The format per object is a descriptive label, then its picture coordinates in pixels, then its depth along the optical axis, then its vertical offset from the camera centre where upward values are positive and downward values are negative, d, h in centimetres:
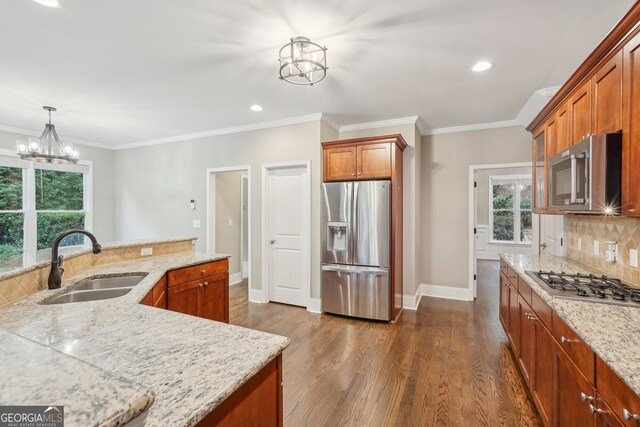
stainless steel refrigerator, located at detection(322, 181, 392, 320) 359 -47
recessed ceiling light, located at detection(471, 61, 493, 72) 264 +135
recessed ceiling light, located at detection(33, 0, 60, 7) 189 +137
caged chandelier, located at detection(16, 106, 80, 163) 343 +78
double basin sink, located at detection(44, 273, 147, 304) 191 -55
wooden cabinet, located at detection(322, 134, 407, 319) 365 +59
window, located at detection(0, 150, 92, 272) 462 +18
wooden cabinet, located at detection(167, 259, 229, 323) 256 -77
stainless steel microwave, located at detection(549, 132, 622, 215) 161 +22
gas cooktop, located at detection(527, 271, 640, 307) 162 -47
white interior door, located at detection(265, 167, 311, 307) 414 -33
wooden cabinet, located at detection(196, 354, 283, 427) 87 -63
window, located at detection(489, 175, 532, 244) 757 +8
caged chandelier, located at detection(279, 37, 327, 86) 215 +132
